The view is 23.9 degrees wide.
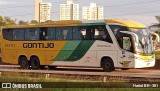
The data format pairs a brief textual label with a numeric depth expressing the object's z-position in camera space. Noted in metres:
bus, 22.80
